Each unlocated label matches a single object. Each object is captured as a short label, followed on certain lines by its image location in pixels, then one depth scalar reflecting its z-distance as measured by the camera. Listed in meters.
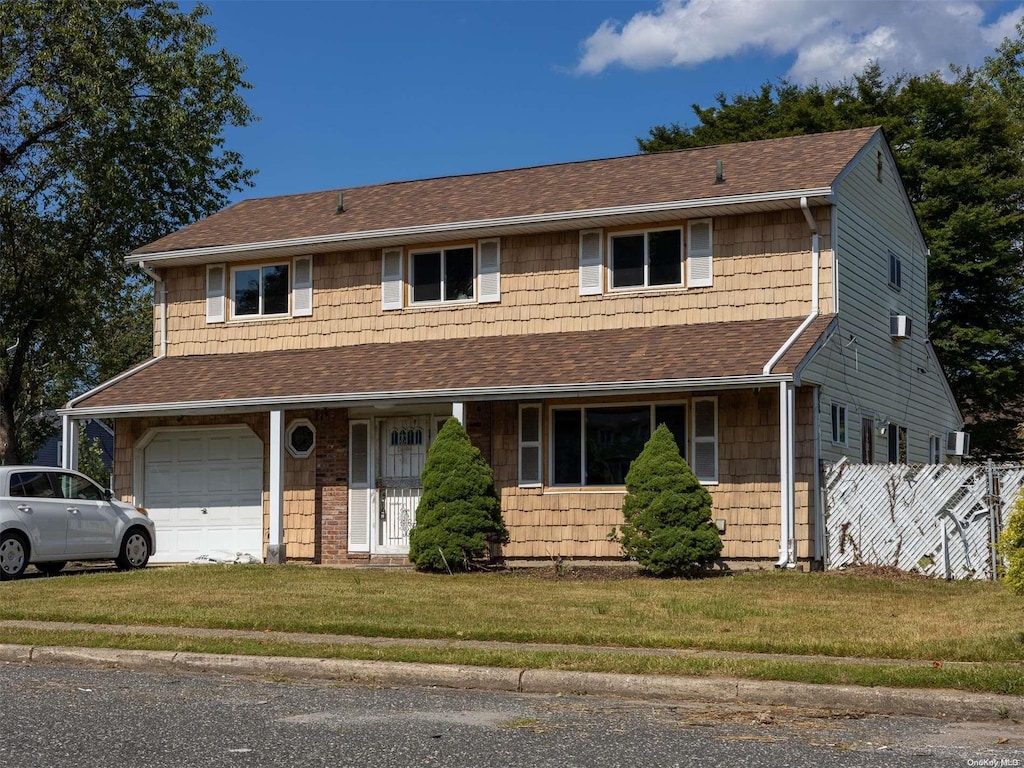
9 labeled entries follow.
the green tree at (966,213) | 34.59
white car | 18.47
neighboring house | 58.00
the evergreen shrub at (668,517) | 18.28
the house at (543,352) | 19.64
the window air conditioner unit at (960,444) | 25.50
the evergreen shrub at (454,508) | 19.42
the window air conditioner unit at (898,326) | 23.67
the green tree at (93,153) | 31.06
